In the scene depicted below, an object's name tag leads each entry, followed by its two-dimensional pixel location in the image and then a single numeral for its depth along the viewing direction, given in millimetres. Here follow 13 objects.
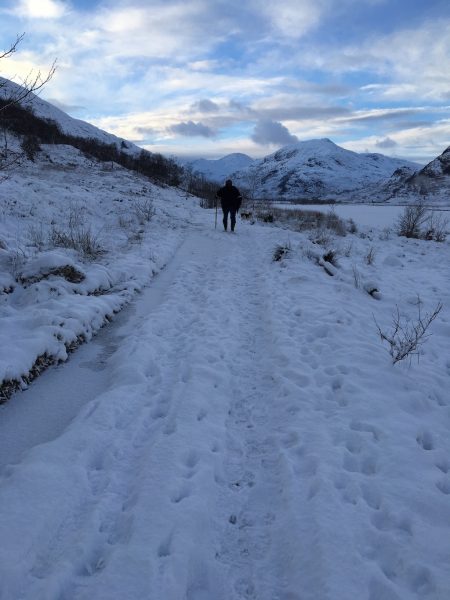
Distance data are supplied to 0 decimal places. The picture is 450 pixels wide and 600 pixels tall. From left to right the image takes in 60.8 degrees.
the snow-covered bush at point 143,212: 16031
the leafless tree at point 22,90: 4557
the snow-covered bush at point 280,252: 10913
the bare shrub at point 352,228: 18772
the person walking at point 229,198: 16016
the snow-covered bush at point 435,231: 16781
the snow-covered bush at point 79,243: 9469
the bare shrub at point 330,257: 10969
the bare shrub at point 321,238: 13945
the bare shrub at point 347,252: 12492
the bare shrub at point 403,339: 5107
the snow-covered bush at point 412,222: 17875
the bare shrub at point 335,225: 17723
